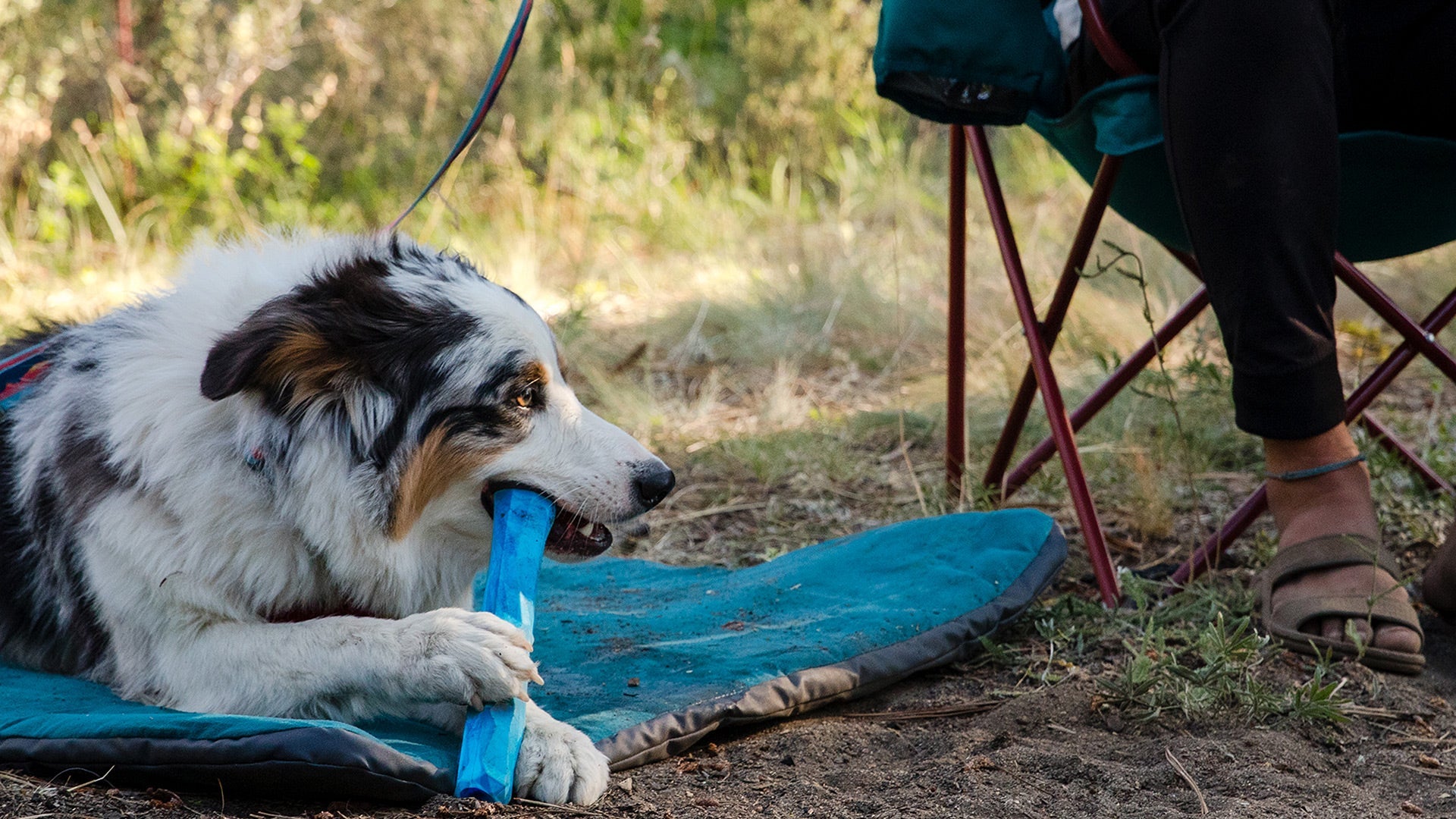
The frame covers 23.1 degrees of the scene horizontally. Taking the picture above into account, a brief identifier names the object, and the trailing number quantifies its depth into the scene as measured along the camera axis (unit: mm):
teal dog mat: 2358
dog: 2423
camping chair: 2679
